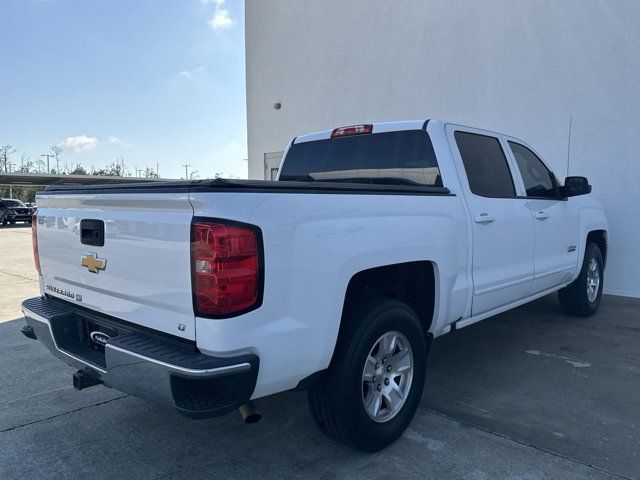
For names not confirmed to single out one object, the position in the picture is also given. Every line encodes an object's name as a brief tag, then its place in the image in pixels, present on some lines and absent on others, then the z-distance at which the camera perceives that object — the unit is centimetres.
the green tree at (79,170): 8771
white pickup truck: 212
